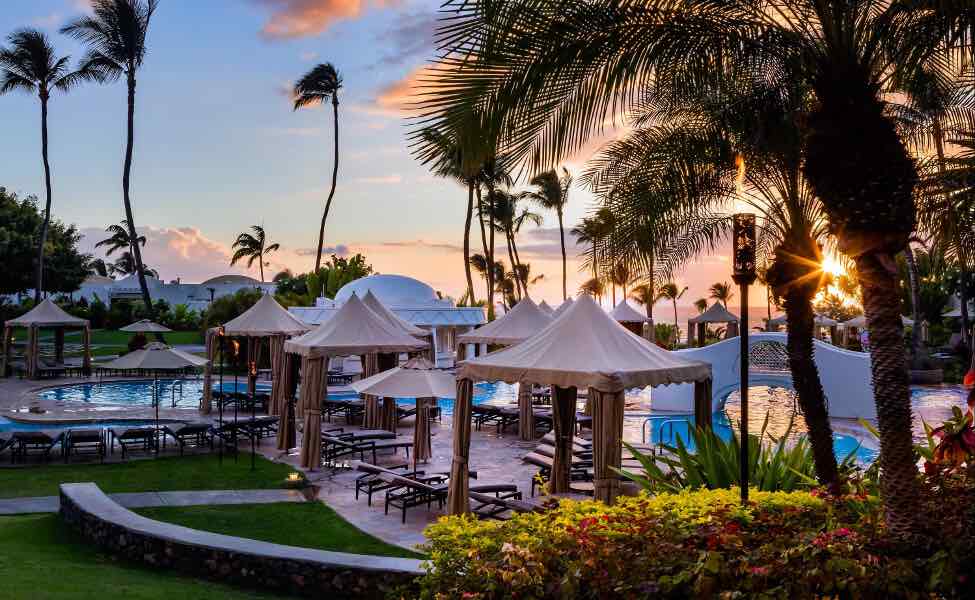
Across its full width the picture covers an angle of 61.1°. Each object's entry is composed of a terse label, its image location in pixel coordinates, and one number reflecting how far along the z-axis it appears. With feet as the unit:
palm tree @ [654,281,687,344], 237.66
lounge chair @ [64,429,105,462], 54.44
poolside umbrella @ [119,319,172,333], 121.66
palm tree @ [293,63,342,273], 179.32
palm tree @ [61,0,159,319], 126.72
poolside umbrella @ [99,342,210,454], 68.28
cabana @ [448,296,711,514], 34.22
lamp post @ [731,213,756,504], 25.48
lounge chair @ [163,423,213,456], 58.70
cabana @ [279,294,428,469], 52.49
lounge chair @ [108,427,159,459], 56.44
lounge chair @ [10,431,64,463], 53.31
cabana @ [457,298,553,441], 67.62
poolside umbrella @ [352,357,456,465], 49.16
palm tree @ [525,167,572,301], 189.37
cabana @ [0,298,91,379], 108.27
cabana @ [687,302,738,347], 129.70
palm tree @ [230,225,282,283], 297.12
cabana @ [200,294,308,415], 76.43
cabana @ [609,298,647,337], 138.41
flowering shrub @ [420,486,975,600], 16.84
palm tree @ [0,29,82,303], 133.59
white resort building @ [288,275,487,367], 126.72
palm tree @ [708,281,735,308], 269.50
